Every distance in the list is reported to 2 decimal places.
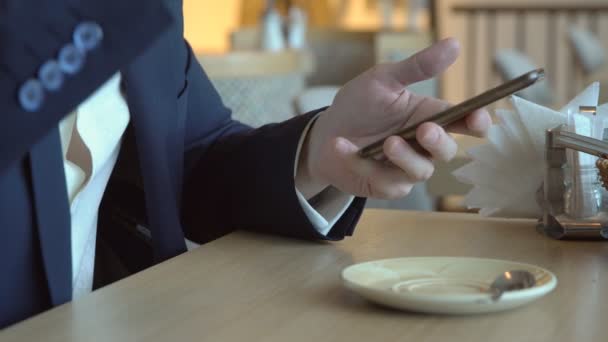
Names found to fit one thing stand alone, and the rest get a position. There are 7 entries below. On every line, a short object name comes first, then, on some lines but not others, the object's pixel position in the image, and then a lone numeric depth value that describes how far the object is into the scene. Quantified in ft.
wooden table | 3.13
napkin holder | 4.02
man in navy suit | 3.15
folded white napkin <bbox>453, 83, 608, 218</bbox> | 4.24
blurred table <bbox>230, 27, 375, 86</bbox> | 23.80
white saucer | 3.13
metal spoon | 3.29
